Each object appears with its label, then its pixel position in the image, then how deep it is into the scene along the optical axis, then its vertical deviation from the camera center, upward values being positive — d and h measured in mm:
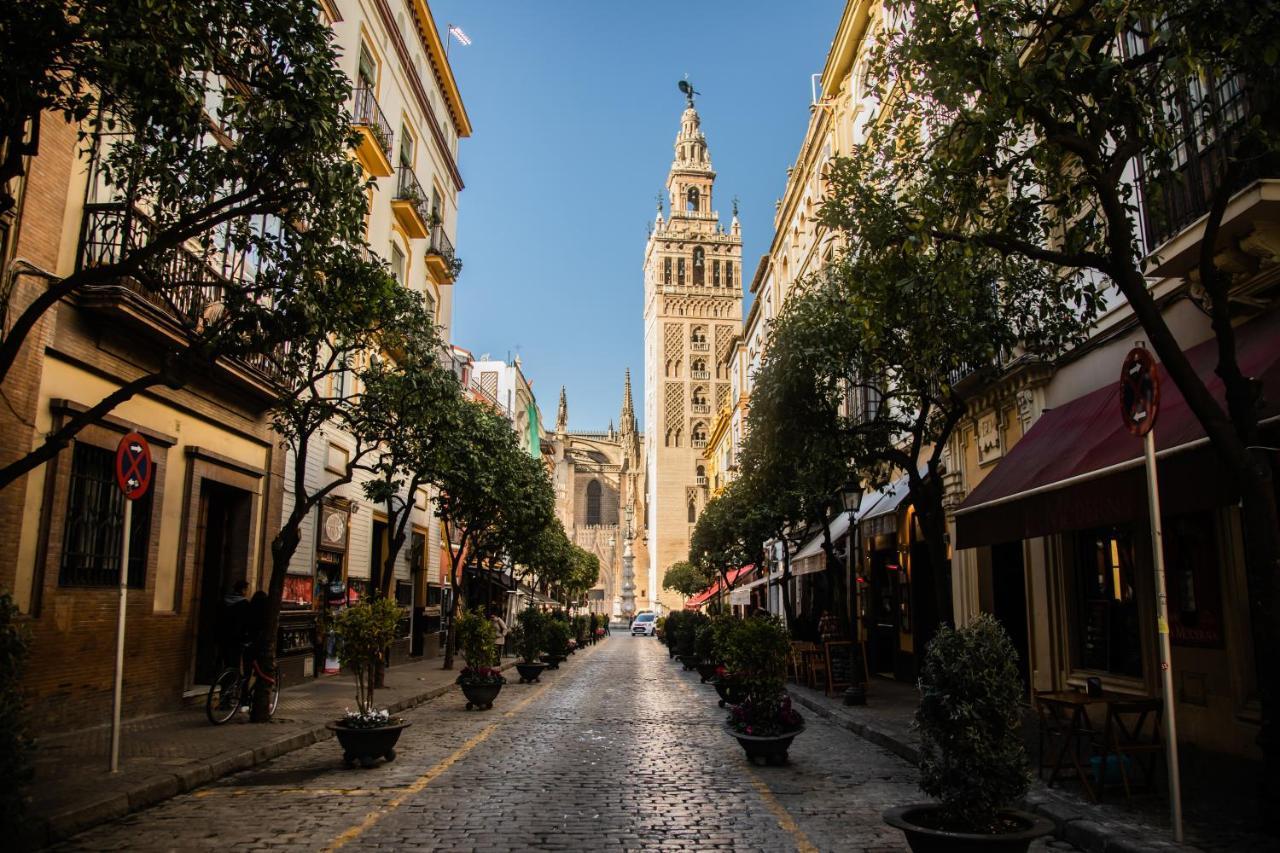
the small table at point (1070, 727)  7707 -1215
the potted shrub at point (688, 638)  28073 -1686
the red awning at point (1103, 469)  7465 +1126
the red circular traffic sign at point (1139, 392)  6629 +1423
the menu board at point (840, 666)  16578 -1464
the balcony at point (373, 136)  20438 +9767
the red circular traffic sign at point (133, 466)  8836 +1083
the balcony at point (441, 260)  28078 +9895
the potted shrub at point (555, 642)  24891 -1638
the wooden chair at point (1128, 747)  7504 -1287
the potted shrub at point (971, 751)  5242 -975
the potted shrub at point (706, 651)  21453 -1588
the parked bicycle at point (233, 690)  12188 -1446
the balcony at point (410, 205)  24172 +9734
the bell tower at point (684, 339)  91438 +25120
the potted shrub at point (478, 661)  15578 -1389
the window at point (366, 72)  21844 +12060
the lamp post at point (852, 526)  15617 +1183
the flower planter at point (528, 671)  22156 -2084
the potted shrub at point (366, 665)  9477 -930
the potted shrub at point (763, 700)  9859 -1241
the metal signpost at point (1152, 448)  6289 +1010
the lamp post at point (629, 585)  85812 -111
